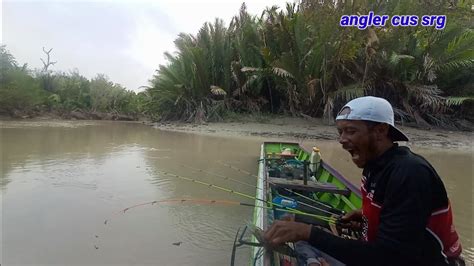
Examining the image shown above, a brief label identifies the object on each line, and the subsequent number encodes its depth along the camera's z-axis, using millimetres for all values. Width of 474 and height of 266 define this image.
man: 1245
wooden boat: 2162
